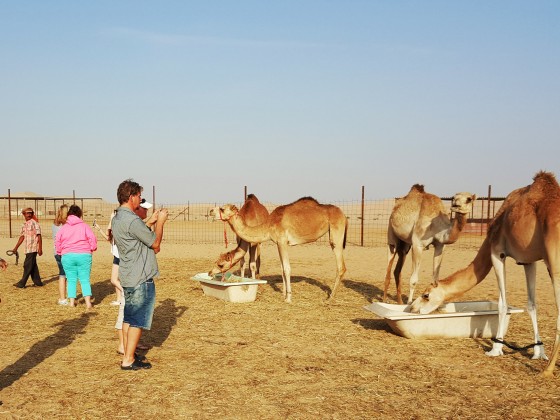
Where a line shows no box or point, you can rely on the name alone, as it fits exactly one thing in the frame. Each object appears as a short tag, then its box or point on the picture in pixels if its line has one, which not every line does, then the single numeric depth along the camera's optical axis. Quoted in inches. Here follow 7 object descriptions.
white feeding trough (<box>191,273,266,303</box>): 441.4
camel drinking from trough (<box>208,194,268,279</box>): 480.7
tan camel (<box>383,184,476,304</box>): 387.2
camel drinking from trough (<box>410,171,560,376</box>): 266.5
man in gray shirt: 254.8
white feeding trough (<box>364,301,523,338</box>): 320.8
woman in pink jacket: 410.3
